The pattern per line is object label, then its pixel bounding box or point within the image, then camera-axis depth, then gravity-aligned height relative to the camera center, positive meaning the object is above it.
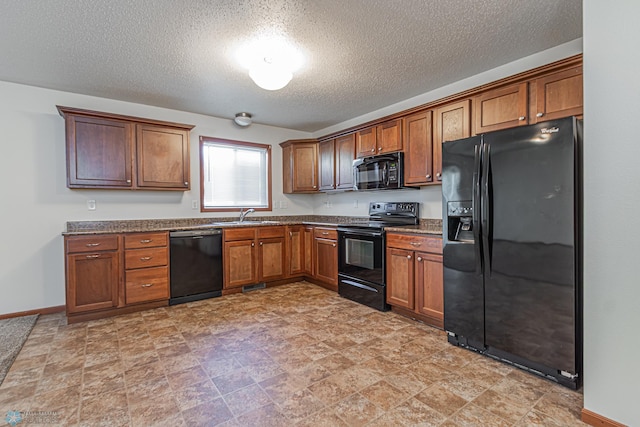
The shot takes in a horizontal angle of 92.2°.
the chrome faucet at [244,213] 4.71 -0.05
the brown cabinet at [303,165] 5.03 +0.73
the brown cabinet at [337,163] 4.38 +0.70
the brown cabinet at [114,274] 3.15 -0.68
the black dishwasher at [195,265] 3.73 -0.68
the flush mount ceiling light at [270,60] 2.60 +1.33
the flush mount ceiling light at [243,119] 4.43 +1.32
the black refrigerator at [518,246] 1.96 -0.28
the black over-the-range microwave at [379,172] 3.61 +0.46
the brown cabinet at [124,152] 3.37 +0.70
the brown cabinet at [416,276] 2.91 -0.69
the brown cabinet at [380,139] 3.65 +0.89
